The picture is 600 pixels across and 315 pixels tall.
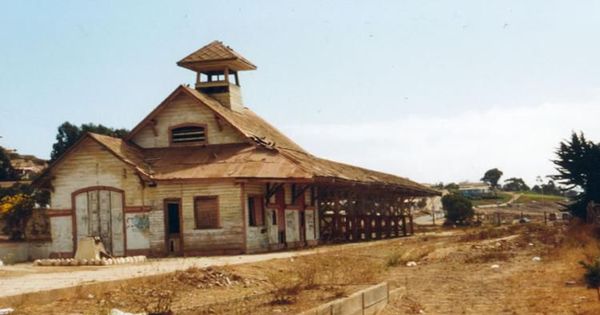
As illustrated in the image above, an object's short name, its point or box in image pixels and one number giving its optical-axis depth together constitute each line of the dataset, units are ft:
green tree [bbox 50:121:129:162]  245.65
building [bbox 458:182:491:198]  422.00
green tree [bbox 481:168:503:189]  512.22
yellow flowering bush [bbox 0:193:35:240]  123.13
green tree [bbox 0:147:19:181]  265.95
